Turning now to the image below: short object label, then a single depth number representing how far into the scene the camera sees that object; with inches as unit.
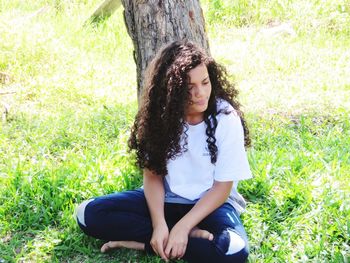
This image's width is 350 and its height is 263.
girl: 188.4
